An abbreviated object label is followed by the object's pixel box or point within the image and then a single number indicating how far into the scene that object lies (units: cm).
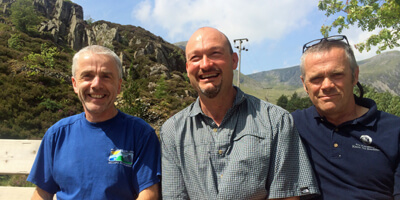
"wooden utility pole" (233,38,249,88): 3712
